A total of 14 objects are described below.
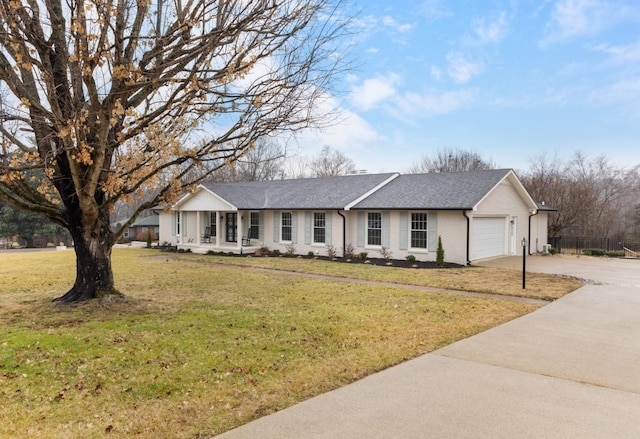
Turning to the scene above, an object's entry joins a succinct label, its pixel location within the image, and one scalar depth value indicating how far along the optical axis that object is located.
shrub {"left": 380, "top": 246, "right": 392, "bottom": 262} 19.34
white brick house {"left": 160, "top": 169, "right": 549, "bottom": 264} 18.25
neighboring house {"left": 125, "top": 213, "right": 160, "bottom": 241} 39.94
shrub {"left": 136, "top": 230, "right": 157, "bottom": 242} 37.69
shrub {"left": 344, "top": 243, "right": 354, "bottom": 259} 20.39
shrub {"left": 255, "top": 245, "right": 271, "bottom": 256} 22.78
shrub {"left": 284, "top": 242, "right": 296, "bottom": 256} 22.23
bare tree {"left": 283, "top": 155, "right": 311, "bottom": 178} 51.15
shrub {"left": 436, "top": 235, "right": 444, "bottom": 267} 17.20
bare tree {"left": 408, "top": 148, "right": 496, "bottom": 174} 47.94
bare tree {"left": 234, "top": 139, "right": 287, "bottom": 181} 44.95
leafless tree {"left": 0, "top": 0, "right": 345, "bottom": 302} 6.67
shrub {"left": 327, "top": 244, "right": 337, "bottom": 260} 20.69
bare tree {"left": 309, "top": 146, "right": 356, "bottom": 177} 51.53
